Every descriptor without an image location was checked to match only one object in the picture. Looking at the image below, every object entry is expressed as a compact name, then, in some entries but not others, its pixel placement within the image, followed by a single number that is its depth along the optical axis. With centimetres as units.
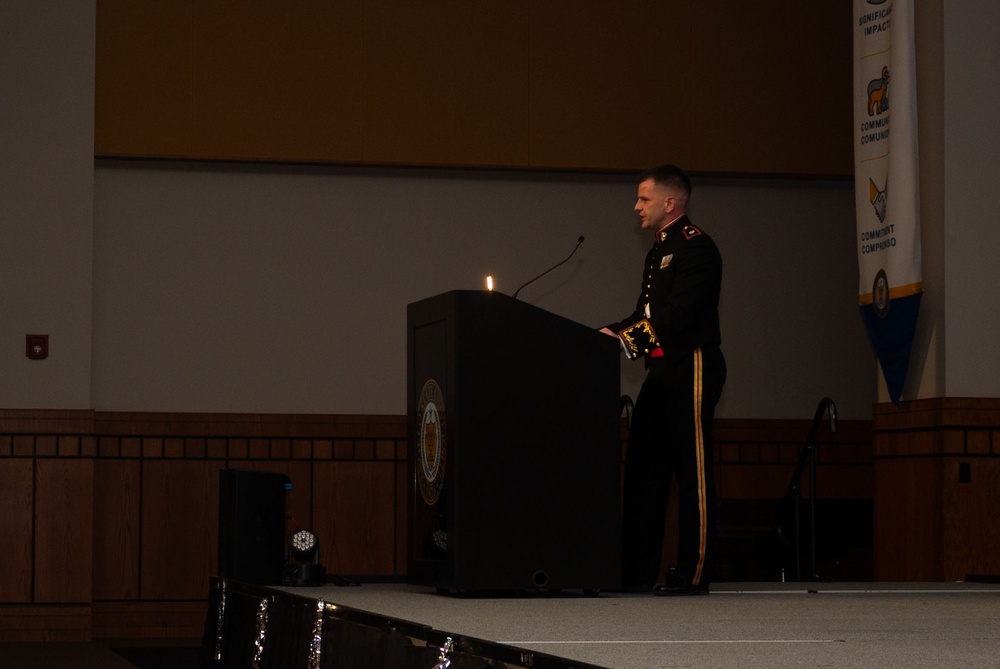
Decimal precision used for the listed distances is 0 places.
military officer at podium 764
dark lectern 677
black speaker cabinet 820
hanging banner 1079
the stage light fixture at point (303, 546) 885
